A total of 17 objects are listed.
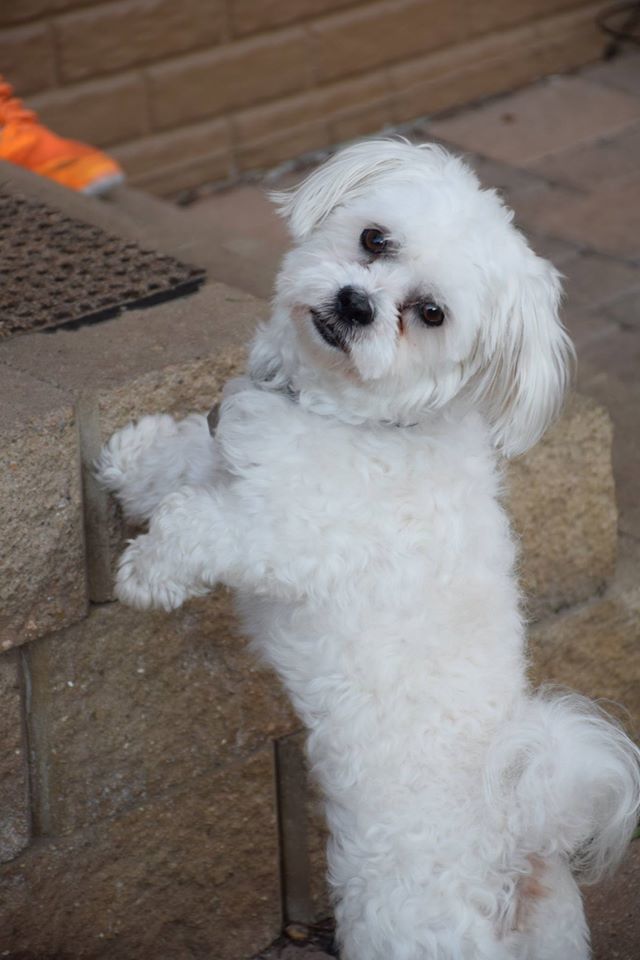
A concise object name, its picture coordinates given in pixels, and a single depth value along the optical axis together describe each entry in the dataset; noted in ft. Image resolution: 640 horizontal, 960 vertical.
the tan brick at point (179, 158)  16.66
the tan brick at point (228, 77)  16.61
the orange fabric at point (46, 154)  12.94
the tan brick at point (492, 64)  18.98
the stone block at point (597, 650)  10.41
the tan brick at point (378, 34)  17.80
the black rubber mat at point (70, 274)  9.27
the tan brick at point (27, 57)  15.03
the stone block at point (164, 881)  8.73
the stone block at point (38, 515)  7.78
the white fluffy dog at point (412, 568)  7.29
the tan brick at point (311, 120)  17.65
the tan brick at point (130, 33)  15.55
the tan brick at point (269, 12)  16.83
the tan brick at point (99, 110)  15.65
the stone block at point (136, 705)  8.52
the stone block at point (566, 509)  9.80
